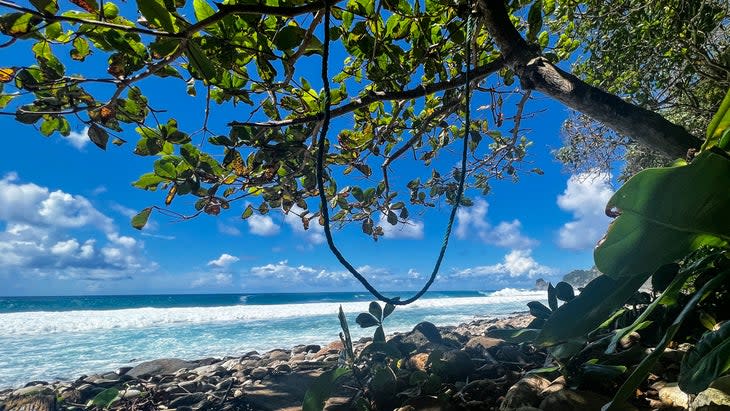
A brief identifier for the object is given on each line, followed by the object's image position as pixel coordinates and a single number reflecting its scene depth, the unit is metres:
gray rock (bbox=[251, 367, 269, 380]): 2.29
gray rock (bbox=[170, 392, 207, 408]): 1.89
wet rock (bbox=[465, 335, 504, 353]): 1.92
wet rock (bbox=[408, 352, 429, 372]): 1.74
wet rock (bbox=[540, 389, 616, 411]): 1.07
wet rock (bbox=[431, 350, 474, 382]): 1.53
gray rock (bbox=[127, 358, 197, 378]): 3.23
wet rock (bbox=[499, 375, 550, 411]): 1.20
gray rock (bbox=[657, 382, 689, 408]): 1.00
